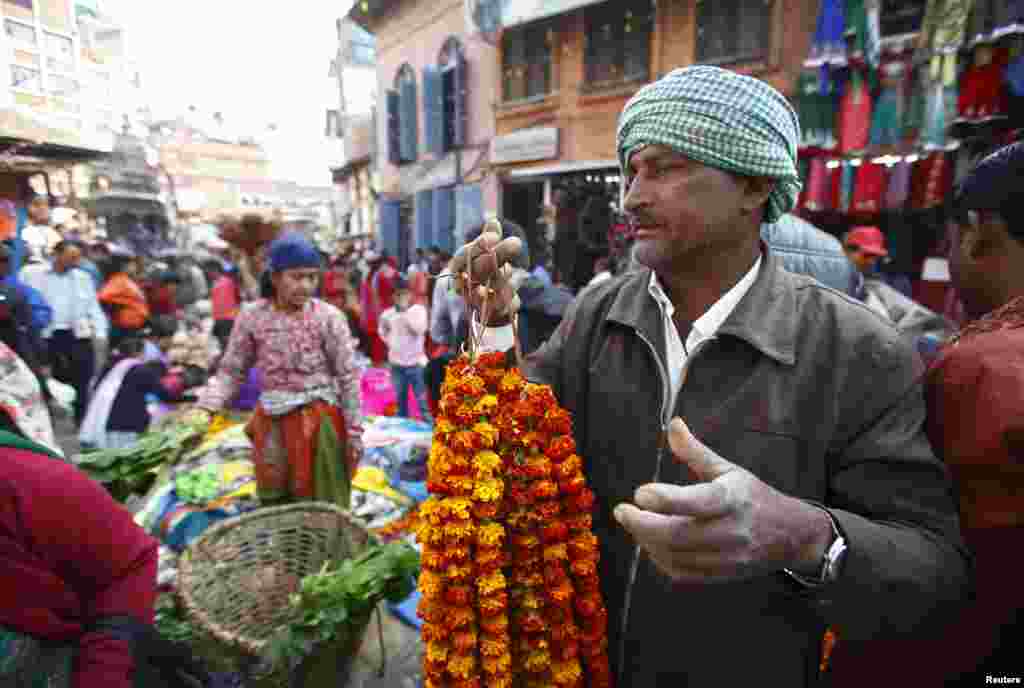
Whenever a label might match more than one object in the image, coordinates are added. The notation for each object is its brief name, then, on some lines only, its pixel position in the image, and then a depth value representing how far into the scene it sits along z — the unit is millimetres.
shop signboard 11141
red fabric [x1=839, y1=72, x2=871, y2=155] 6680
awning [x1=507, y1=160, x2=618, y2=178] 10127
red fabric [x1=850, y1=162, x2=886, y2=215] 6520
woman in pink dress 3309
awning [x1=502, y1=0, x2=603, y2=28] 9953
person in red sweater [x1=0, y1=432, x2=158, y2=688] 1263
